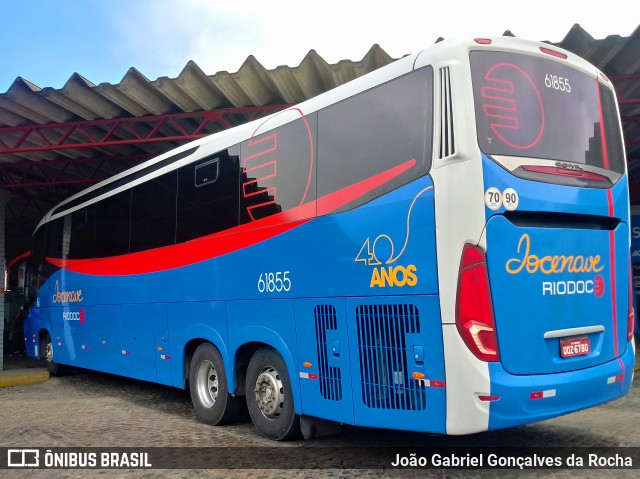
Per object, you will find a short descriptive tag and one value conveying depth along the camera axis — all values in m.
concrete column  13.09
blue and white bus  4.25
